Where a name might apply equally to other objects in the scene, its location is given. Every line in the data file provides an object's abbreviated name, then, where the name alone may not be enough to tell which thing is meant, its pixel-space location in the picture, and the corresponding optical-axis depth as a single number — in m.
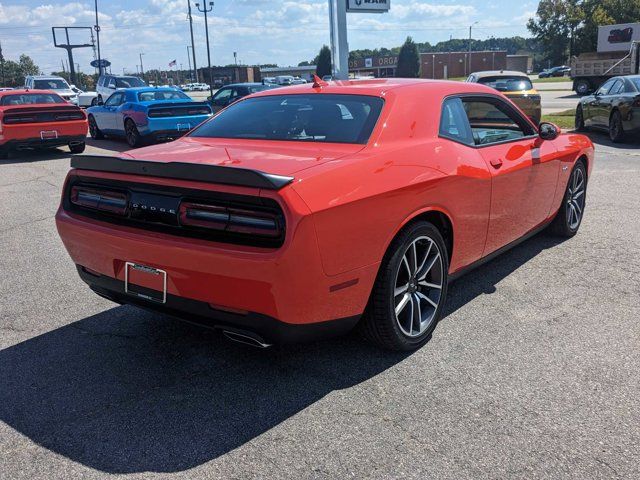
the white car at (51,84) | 28.97
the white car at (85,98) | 31.45
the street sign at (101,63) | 50.33
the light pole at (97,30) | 54.34
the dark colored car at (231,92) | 16.56
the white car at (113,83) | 26.31
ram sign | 16.22
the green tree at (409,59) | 86.38
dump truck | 29.68
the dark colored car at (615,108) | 11.94
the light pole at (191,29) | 51.41
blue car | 12.95
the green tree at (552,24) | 74.44
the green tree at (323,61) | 76.42
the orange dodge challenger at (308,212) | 2.64
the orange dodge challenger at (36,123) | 12.17
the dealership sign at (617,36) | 34.66
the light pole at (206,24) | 47.53
